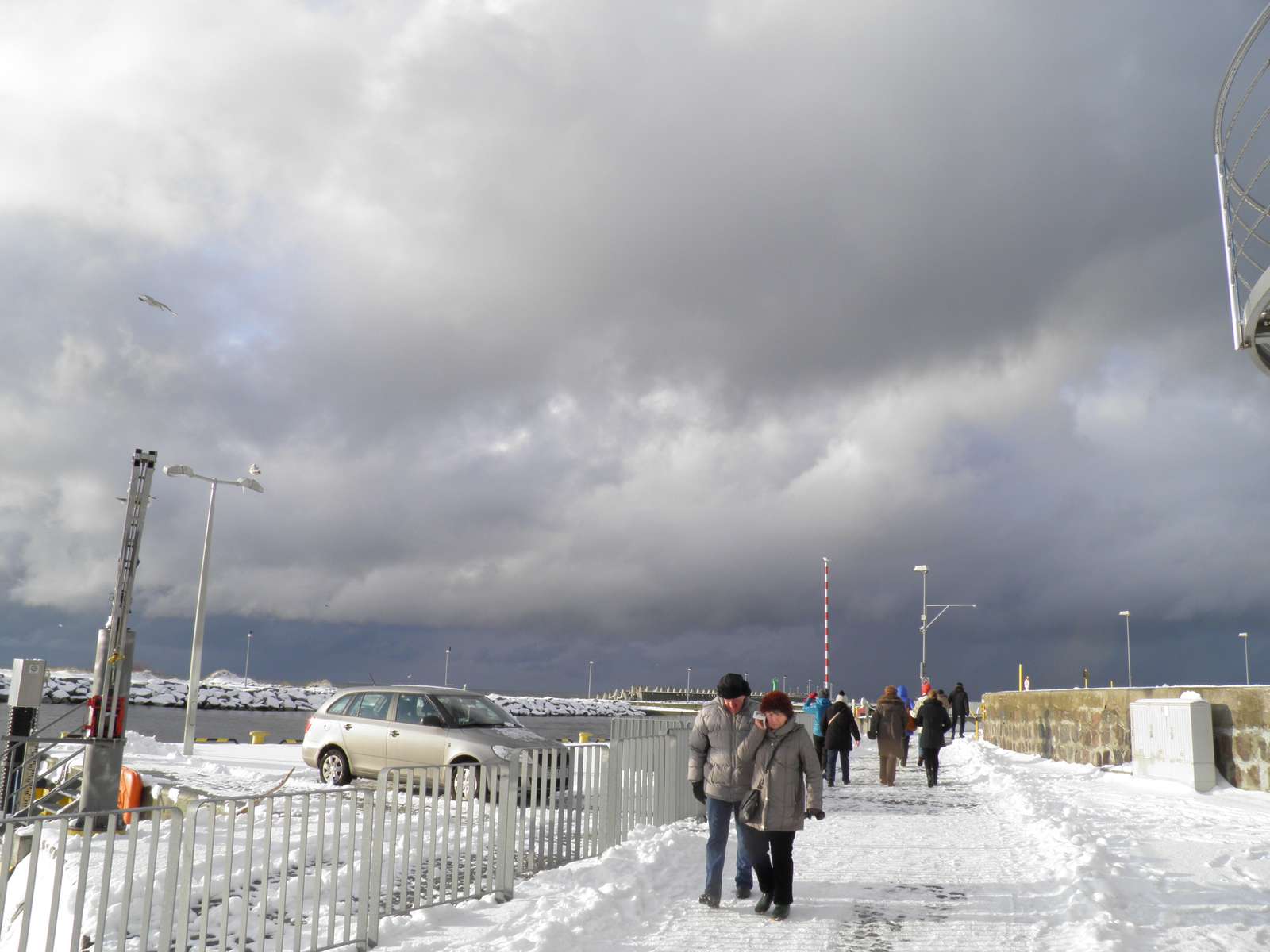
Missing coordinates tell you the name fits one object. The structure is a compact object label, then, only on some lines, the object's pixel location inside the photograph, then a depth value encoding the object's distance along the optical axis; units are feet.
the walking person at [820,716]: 58.03
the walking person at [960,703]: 92.81
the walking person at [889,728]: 56.49
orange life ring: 44.96
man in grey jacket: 25.02
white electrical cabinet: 47.60
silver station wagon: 43.55
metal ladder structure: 42.70
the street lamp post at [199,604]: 71.15
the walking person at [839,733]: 56.49
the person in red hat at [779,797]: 23.43
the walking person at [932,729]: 55.21
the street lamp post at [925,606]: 159.43
